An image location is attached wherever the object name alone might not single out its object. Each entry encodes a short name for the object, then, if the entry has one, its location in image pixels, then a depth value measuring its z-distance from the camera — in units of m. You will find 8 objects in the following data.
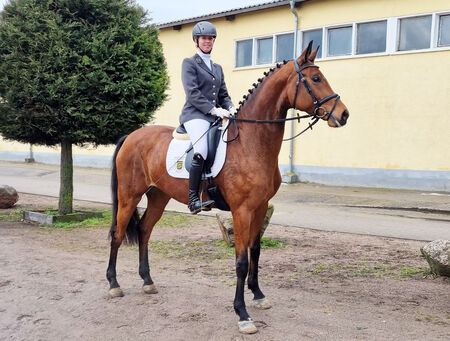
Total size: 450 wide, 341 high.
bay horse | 4.77
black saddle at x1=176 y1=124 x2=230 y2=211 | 5.20
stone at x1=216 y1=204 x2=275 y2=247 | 8.09
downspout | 18.46
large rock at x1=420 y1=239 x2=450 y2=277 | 6.14
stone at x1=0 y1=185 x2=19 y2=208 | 12.25
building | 15.84
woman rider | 5.23
